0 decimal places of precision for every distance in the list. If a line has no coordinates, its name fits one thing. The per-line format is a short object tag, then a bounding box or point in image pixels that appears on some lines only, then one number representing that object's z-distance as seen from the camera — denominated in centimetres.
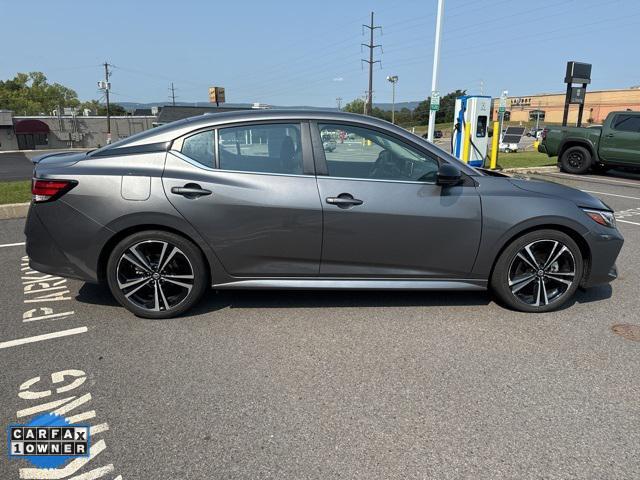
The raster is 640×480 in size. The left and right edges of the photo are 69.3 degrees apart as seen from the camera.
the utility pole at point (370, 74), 4988
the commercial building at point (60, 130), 6178
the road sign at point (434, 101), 1510
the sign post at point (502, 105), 1640
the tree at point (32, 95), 10206
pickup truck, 1238
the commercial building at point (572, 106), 7881
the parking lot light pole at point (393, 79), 5697
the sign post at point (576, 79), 1630
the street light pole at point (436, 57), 1510
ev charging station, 1386
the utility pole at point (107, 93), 6387
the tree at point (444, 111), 10575
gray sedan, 349
